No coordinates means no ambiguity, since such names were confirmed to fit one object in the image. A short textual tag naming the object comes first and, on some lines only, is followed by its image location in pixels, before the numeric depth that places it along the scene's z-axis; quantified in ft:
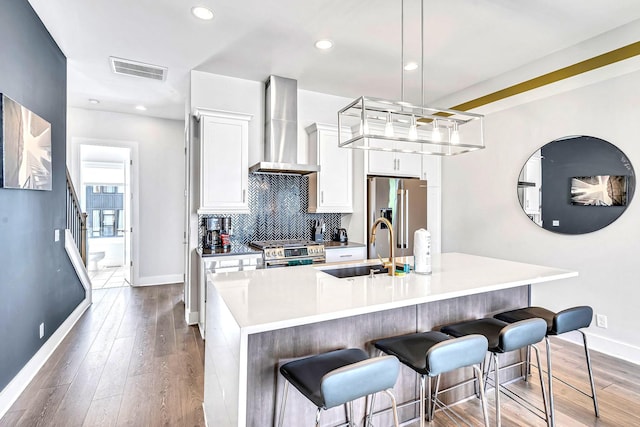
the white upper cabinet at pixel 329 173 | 13.71
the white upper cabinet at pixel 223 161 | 11.73
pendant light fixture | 6.84
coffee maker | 12.66
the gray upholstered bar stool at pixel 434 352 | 4.84
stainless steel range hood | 13.20
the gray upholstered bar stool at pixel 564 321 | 6.46
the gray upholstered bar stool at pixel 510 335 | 5.68
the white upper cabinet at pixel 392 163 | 13.97
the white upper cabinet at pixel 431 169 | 15.29
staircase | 14.40
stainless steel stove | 11.73
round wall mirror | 9.77
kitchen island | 4.73
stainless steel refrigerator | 13.66
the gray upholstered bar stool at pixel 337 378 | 4.03
